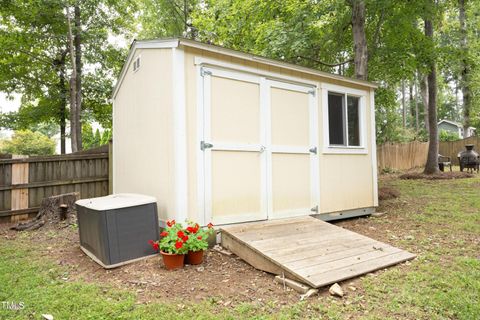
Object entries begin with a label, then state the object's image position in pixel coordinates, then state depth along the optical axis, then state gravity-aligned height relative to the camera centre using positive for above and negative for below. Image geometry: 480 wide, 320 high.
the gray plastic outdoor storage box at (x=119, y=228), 3.39 -0.66
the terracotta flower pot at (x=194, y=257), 3.53 -0.99
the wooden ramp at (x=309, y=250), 3.04 -0.94
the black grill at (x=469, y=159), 13.15 +0.10
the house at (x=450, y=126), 31.84 +3.57
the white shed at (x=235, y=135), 3.94 +0.43
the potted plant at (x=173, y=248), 3.34 -0.84
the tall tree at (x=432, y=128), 12.12 +1.26
